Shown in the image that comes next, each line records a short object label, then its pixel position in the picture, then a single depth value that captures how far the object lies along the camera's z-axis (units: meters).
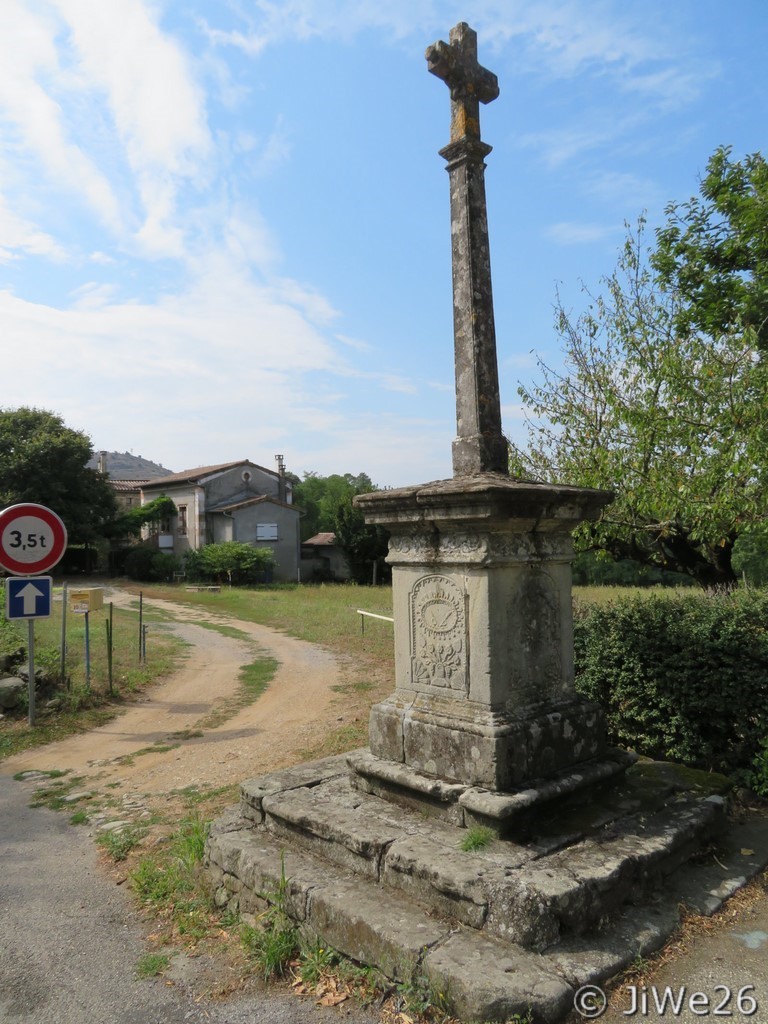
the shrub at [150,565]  33.20
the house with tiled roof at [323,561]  38.69
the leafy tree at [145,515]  35.34
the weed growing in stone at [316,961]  3.04
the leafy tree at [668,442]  6.50
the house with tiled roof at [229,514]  35.16
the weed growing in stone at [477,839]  3.36
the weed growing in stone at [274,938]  3.15
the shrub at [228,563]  31.55
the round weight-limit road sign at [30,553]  7.20
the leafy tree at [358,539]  34.59
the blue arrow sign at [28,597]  7.22
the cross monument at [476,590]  3.72
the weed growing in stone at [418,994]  2.66
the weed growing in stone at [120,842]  4.52
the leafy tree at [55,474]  31.45
